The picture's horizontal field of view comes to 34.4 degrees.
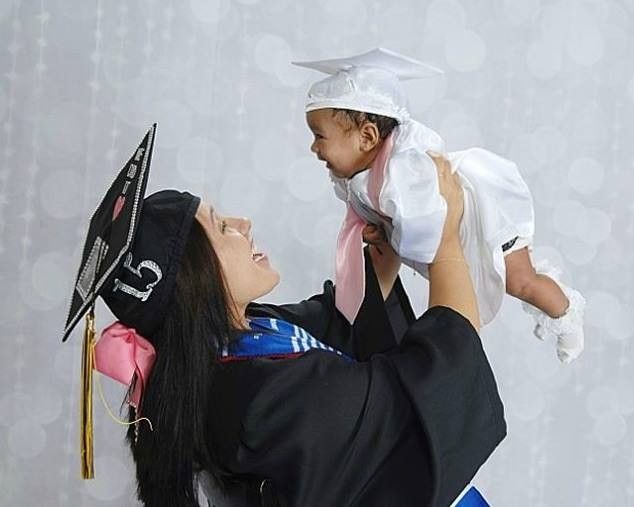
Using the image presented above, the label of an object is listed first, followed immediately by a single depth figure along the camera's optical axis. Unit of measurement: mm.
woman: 1104
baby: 1270
